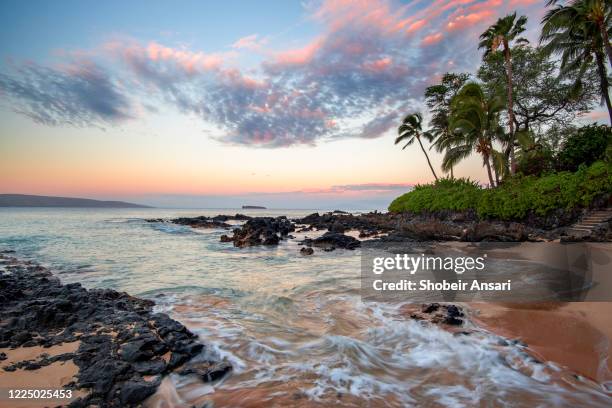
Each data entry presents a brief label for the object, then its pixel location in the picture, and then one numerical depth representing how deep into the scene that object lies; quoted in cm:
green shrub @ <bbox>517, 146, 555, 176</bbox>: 1946
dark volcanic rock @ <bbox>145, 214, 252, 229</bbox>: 3176
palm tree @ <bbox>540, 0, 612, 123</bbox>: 1744
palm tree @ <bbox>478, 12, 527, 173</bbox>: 2120
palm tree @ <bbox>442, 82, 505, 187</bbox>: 2408
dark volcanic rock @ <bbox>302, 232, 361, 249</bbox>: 1454
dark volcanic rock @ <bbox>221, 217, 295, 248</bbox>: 1645
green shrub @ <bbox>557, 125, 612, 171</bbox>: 1698
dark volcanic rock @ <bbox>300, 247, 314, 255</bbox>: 1275
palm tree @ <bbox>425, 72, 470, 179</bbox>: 3256
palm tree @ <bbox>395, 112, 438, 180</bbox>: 3400
